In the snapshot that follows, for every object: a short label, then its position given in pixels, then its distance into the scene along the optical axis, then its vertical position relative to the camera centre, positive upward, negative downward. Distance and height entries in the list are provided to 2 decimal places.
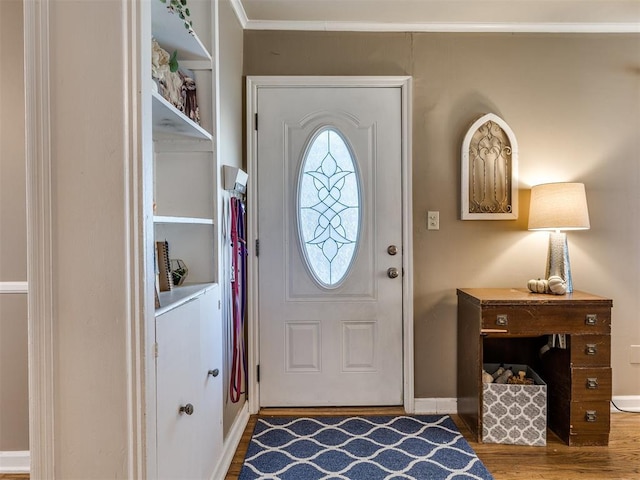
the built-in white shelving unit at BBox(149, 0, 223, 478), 1.32 -0.05
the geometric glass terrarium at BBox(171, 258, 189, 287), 1.69 -0.16
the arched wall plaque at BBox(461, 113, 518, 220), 2.54 +0.36
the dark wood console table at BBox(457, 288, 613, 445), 2.15 -0.56
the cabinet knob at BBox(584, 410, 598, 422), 2.16 -0.97
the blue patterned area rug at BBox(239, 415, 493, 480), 1.92 -1.12
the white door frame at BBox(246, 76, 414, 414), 2.55 +0.17
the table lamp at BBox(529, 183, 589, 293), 2.28 +0.10
